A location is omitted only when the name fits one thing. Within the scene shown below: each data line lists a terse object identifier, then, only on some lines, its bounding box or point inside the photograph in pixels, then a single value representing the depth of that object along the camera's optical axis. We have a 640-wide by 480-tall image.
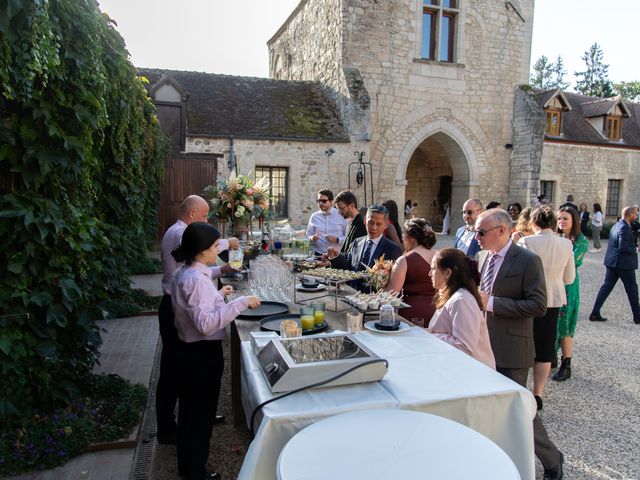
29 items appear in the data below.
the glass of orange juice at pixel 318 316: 2.99
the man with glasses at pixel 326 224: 6.68
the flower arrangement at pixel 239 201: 5.44
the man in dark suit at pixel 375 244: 4.50
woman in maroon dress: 3.76
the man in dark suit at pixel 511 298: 3.16
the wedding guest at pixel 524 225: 5.18
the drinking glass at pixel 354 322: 2.88
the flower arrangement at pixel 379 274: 3.60
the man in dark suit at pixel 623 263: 7.14
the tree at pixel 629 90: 42.31
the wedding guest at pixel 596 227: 16.41
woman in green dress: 4.98
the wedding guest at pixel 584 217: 19.86
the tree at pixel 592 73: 43.81
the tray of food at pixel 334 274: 3.60
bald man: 3.50
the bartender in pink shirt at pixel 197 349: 2.82
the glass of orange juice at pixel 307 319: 2.88
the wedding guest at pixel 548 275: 4.11
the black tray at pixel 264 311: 3.28
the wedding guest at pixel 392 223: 5.79
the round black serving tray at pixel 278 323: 2.88
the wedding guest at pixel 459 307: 2.76
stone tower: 15.37
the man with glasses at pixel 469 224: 5.49
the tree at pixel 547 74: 48.16
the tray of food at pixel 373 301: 3.18
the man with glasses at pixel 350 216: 5.93
